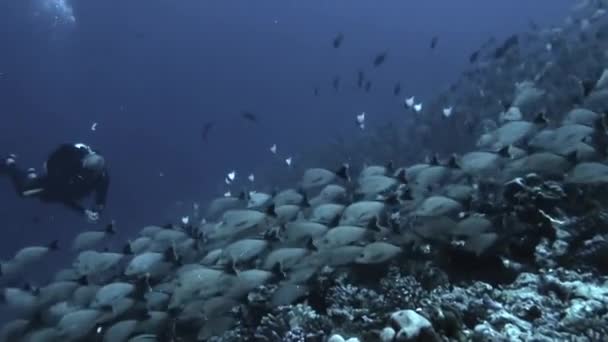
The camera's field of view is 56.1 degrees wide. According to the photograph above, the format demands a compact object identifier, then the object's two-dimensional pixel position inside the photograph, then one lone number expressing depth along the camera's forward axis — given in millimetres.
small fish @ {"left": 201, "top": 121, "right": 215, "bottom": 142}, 20734
